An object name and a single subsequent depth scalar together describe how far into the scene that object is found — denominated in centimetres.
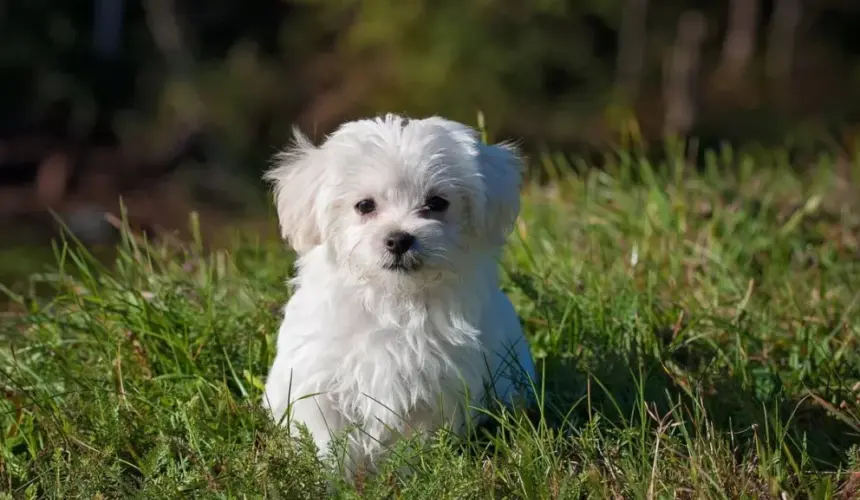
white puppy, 338
